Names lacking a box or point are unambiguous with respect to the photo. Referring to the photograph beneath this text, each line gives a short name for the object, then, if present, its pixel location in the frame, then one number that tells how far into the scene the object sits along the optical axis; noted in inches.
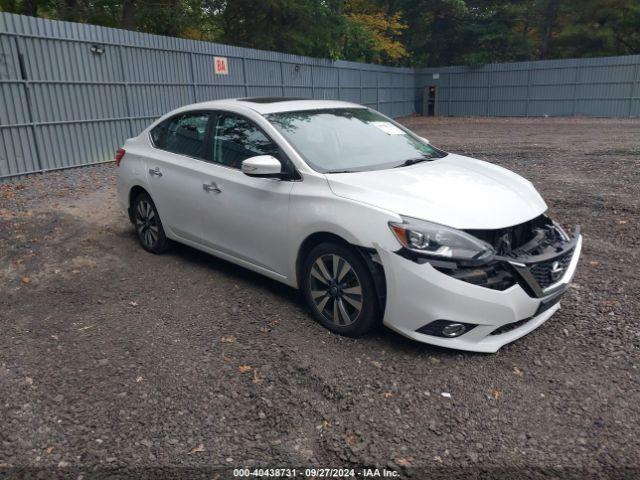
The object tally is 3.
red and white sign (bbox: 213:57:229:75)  561.6
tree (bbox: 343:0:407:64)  1018.7
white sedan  128.9
